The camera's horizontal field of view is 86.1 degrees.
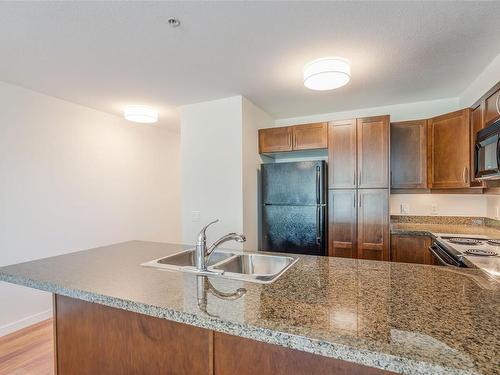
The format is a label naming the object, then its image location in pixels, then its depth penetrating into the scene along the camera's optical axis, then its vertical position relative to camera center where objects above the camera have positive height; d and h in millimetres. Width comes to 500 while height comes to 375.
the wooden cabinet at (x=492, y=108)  1902 +565
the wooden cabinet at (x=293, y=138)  3109 +570
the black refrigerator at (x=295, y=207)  2908 -249
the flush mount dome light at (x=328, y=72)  2051 +869
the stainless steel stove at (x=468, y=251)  1630 -483
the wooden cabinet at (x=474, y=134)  2248 +446
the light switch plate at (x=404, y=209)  3229 -298
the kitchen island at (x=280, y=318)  707 -427
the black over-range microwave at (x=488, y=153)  1792 +229
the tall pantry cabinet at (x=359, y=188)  2793 -36
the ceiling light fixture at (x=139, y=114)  3289 +899
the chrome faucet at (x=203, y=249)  1384 -340
